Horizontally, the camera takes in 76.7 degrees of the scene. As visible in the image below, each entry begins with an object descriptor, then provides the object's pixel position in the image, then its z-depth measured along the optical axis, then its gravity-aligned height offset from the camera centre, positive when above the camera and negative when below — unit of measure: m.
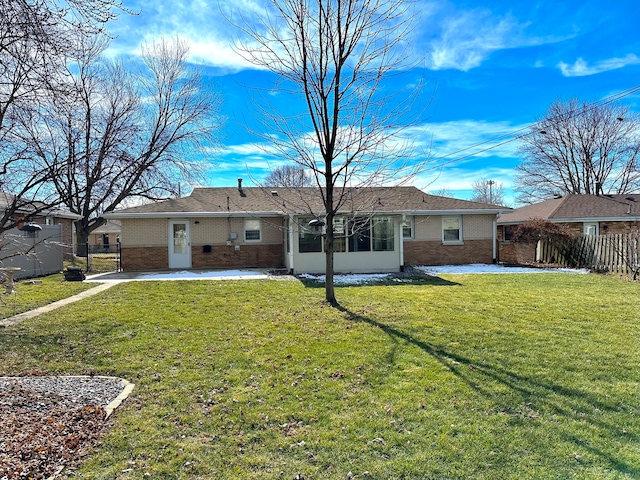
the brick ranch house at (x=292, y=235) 15.49 +0.14
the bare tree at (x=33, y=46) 4.64 +2.44
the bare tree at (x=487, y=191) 55.97 +6.51
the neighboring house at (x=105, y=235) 48.75 +0.64
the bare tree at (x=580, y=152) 33.06 +7.33
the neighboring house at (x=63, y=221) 16.19 +0.89
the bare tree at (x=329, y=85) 8.55 +3.40
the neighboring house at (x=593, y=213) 22.98 +1.29
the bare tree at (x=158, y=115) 23.53 +7.84
